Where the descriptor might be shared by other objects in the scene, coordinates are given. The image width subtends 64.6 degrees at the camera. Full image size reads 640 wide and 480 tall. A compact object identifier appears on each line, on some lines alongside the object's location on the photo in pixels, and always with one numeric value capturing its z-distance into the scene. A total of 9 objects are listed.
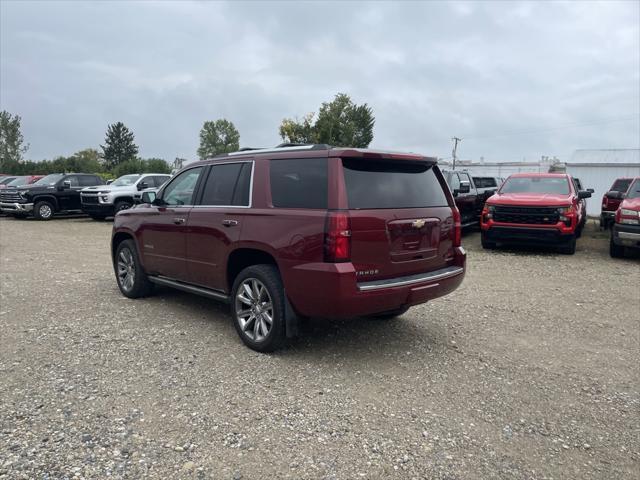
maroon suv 4.09
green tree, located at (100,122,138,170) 89.50
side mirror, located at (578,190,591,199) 12.23
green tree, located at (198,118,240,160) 108.00
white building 25.98
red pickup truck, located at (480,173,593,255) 10.93
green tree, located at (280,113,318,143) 48.21
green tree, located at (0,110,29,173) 68.06
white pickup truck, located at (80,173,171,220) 18.44
